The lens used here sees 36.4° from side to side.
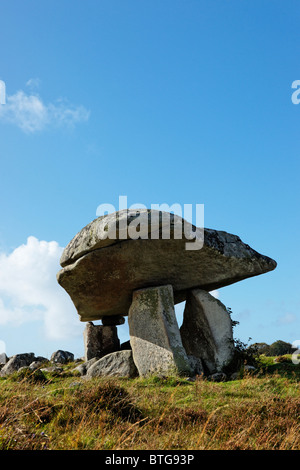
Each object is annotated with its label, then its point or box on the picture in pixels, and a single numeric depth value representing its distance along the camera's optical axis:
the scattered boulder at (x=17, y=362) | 19.23
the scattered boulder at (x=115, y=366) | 15.42
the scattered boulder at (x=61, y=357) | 23.33
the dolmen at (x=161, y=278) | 13.70
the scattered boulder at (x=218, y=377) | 13.96
